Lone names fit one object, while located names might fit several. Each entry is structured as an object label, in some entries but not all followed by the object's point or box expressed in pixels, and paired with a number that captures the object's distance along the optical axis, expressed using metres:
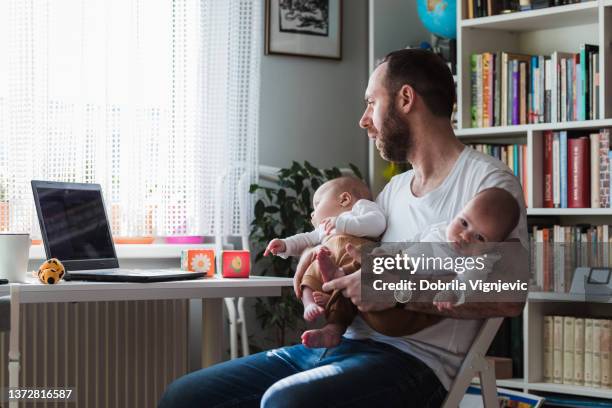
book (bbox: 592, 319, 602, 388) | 2.93
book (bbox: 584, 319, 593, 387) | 2.95
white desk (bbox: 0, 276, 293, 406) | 2.06
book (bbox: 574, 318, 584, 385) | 2.98
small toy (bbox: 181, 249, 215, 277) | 2.62
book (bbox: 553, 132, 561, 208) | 3.08
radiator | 2.84
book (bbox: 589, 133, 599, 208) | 2.98
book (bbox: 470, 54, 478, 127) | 3.27
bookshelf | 2.96
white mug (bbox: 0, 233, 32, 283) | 2.25
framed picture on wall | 3.47
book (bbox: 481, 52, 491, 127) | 3.23
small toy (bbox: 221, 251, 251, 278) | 2.57
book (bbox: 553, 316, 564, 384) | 3.03
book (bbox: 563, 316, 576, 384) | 3.00
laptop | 2.39
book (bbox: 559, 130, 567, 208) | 3.07
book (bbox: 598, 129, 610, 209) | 2.96
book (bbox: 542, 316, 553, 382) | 3.06
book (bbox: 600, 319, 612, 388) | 2.91
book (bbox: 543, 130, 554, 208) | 3.11
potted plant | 3.25
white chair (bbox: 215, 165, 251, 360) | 3.20
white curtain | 2.85
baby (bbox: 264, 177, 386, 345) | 1.65
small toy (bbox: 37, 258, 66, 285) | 2.16
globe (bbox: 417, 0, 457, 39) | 3.37
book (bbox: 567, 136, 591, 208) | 3.02
